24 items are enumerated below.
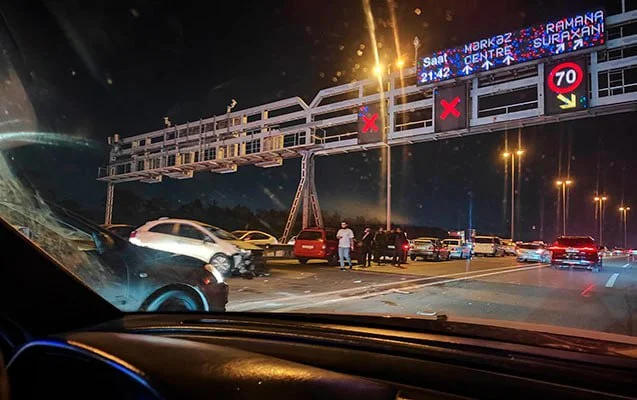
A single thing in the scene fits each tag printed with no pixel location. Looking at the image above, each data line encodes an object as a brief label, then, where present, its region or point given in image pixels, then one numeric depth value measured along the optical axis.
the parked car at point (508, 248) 41.53
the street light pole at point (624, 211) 76.79
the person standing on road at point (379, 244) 21.58
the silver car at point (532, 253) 28.78
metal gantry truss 20.17
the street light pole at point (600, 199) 66.81
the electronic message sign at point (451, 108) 23.28
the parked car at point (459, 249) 33.31
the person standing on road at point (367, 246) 19.97
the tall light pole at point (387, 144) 26.09
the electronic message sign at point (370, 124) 26.45
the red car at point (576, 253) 21.14
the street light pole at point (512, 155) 44.40
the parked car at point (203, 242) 11.74
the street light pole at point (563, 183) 55.56
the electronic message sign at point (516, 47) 20.14
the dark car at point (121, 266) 4.63
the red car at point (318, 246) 20.30
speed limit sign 19.97
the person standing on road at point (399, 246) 20.66
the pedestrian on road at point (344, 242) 17.81
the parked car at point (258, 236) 20.84
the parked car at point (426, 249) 28.77
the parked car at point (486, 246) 38.16
